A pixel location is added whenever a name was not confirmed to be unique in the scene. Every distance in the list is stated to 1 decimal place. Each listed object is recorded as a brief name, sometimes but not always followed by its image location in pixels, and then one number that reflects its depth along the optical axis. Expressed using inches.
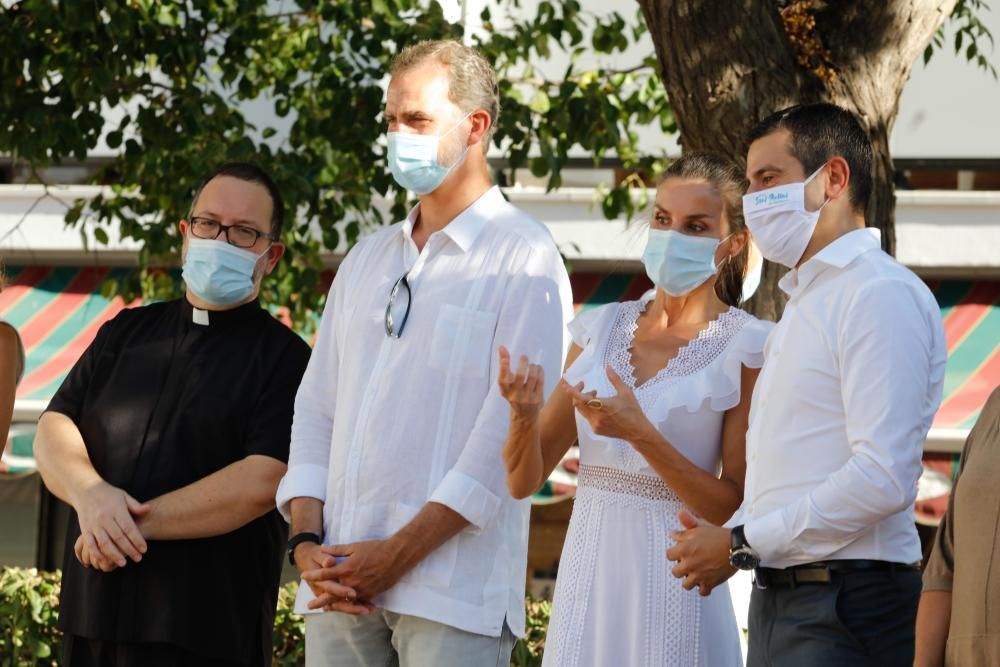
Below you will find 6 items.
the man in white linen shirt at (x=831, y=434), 254.7
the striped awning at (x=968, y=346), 834.8
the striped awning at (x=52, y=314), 928.6
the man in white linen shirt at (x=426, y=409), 304.3
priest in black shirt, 334.1
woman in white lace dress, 292.2
